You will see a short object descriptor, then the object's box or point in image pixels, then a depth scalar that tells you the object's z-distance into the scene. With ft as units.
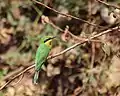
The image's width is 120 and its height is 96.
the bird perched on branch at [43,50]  20.15
